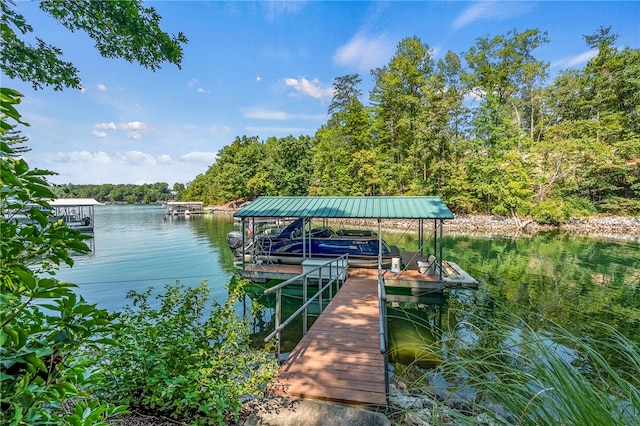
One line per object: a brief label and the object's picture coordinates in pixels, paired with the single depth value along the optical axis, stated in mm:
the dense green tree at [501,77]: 27609
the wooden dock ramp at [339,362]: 3520
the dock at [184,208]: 49250
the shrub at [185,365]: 2486
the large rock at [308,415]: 2891
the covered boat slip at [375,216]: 9578
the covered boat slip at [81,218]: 23562
